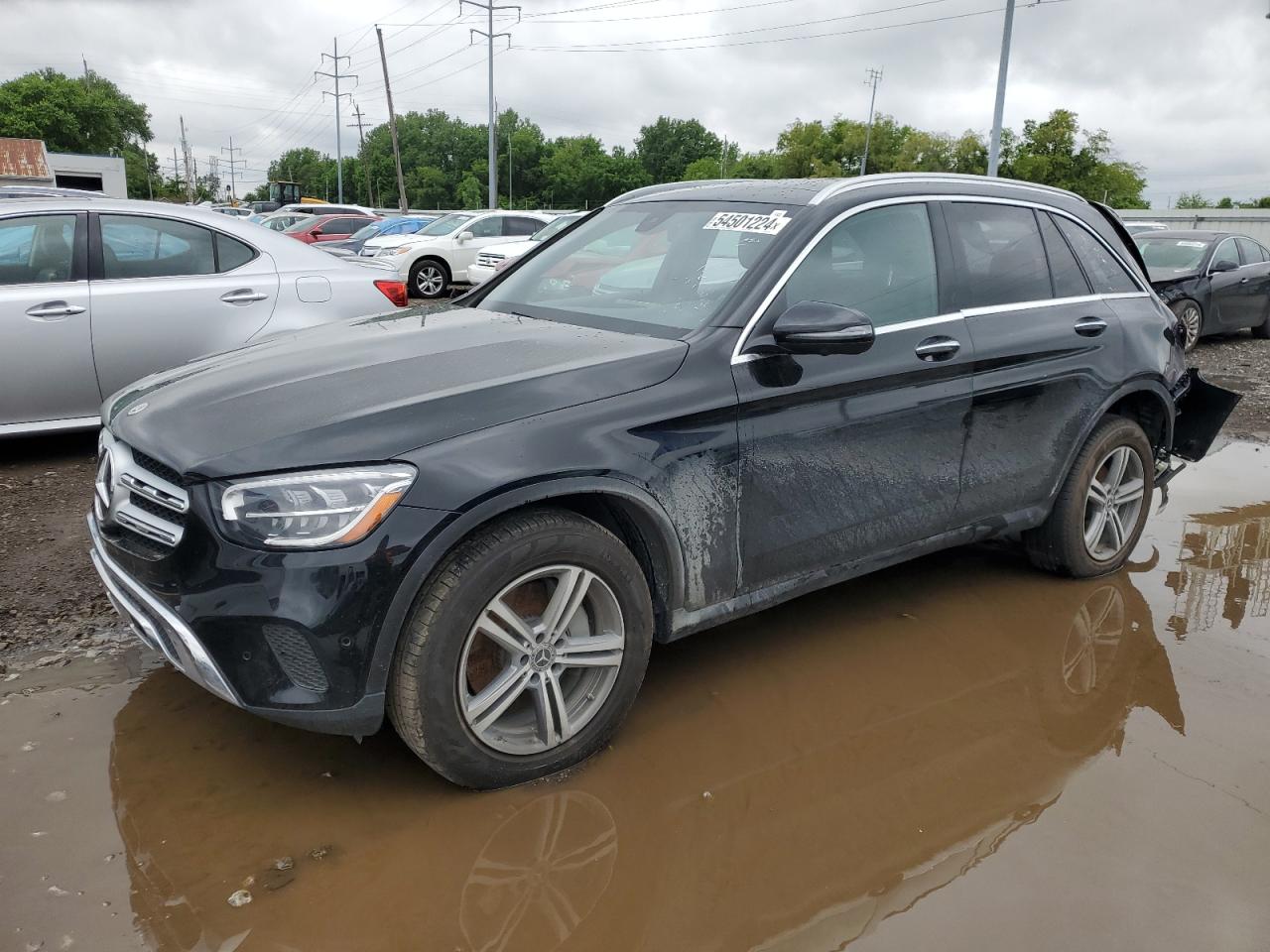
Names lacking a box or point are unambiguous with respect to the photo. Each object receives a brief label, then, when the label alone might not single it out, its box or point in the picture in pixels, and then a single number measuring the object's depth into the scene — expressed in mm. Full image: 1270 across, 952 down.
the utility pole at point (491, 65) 47344
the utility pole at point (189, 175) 93950
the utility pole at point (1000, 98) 25227
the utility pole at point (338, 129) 76394
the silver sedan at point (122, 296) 5766
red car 25266
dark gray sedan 12195
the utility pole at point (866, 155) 68881
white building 56656
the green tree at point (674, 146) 107562
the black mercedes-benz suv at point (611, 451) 2561
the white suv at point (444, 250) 17844
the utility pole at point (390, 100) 50469
